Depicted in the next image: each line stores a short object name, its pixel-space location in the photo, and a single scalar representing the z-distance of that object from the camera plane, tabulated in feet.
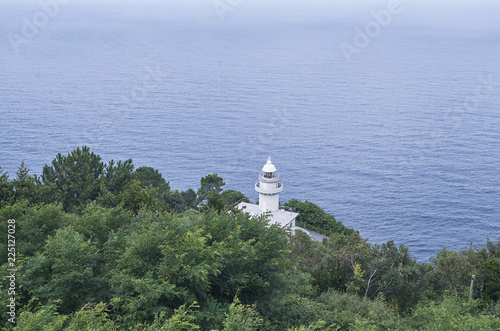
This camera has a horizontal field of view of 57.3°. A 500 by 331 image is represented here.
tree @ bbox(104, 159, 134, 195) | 156.83
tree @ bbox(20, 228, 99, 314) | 68.49
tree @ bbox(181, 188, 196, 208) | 215.51
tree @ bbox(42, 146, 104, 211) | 149.49
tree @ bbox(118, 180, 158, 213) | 134.10
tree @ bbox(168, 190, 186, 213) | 189.55
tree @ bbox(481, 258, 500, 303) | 112.57
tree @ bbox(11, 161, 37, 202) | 129.70
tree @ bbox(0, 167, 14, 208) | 126.31
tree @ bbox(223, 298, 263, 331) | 58.54
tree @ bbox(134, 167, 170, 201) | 203.51
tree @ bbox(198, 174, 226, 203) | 229.66
